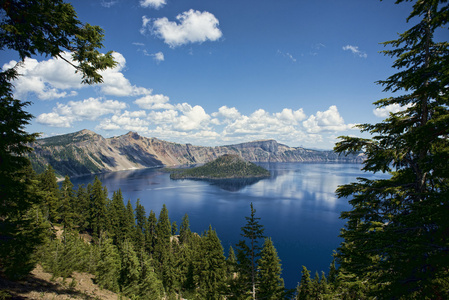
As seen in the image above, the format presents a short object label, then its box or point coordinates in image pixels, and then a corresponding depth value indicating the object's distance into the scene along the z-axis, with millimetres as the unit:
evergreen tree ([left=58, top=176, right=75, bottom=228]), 42281
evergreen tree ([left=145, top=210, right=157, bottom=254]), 62322
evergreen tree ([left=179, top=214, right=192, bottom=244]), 76969
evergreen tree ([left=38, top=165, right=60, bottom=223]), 36625
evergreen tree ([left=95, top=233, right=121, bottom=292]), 26906
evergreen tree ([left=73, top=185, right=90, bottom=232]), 54694
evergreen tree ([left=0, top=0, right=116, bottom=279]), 7352
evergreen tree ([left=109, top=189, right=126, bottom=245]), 57197
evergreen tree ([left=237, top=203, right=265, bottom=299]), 16219
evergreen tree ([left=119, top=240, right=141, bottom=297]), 29459
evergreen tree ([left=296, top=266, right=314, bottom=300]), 35769
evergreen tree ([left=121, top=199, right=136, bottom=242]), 58188
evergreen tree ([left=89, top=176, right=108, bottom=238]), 55656
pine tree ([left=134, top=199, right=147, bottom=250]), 74188
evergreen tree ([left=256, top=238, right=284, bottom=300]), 17433
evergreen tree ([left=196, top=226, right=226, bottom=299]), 33531
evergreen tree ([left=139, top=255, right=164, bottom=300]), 29766
